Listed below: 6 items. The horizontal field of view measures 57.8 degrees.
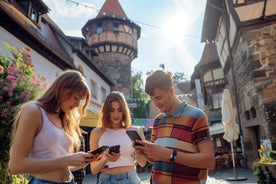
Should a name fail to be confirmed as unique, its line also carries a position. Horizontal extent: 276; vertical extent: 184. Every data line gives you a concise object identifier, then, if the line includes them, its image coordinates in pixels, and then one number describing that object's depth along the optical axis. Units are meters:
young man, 1.58
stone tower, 21.64
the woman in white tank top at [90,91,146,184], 2.53
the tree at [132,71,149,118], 33.00
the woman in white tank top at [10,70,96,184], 1.59
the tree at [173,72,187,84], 45.83
